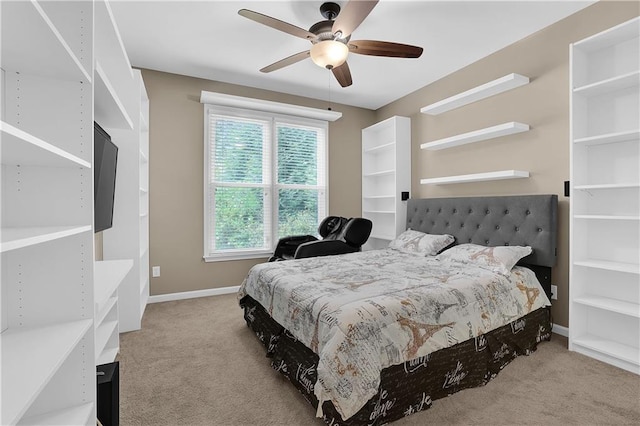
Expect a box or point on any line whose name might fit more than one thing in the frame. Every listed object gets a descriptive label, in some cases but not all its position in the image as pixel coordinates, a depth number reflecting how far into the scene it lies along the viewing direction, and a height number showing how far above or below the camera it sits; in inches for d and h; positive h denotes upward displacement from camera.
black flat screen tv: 71.1 +7.8
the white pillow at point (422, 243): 132.1 -14.4
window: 162.4 +15.5
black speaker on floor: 59.4 -34.8
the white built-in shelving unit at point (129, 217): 112.8 -2.7
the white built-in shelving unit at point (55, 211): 44.9 -0.2
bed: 61.7 -24.9
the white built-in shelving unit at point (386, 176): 174.1 +18.7
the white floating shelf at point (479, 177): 118.0 +12.5
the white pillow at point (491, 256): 101.0 -15.5
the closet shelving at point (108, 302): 68.9 -24.7
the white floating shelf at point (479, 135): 118.2 +29.0
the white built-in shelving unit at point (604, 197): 92.4 +3.4
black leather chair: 139.6 -14.8
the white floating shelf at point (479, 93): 118.2 +45.5
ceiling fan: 83.6 +47.9
